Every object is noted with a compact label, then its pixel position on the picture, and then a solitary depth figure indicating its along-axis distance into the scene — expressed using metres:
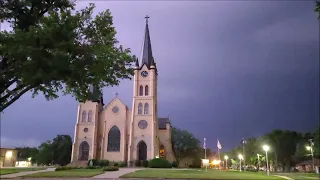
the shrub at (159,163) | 41.37
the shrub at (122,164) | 43.66
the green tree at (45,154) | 57.25
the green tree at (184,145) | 60.64
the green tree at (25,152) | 80.32
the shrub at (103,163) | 44.41
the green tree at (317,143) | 43.90
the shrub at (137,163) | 44.94
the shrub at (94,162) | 44.72
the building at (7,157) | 57.38
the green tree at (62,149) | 55.71
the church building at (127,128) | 47.27
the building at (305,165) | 56.08
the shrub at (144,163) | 43.49
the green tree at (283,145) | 53.50
